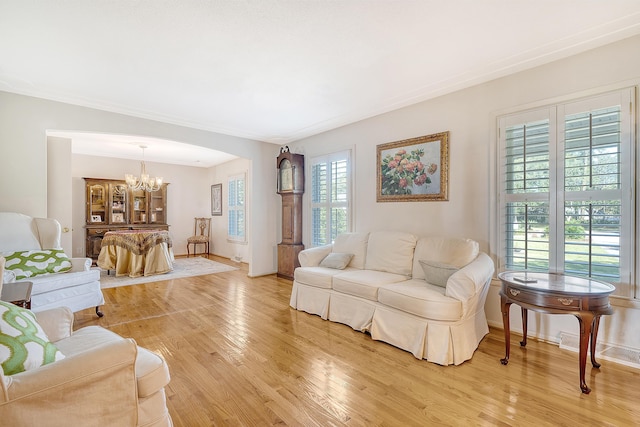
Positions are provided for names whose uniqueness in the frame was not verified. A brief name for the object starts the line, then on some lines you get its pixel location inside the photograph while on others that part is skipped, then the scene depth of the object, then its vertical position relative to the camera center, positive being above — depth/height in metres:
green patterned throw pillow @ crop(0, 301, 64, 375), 1.07 -0.54
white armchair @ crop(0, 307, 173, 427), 0.96 -0.69
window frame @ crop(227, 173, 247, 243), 7.13 +0.10
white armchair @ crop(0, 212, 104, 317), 2.87 -0.67
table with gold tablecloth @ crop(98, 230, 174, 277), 5.32 -0.79
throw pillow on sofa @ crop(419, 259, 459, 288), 2.65 -0.57
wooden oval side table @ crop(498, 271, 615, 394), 1.91 -0.61
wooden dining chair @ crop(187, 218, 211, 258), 7.97 -0.57
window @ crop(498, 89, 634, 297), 2.30 +0.20
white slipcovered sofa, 2.33 -0.74
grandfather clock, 5.06 +0.00
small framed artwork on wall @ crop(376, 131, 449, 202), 3.34 +0.54
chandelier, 6.15 +0.68
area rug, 4.93 -1.21
